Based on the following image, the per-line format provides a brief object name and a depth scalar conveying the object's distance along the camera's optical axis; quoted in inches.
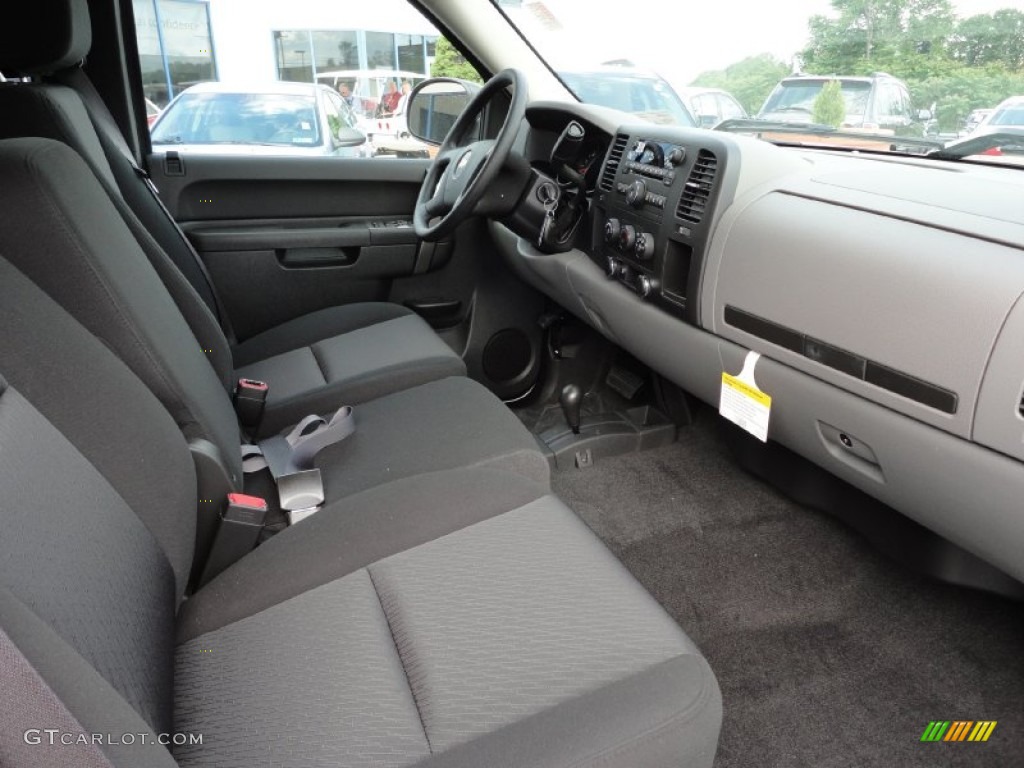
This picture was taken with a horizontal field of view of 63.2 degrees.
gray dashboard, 43.6
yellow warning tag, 60.7
